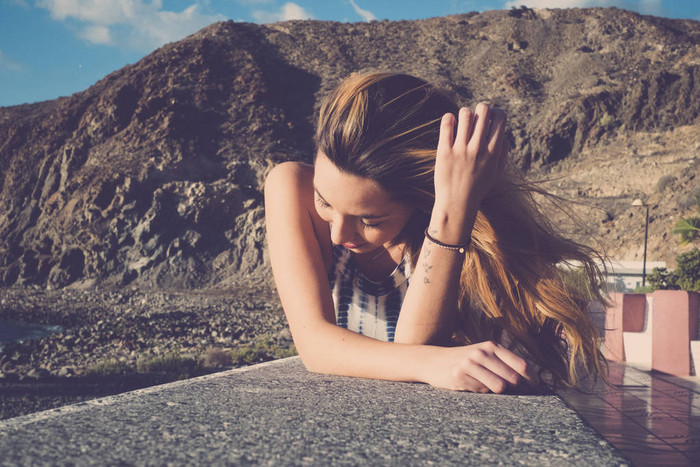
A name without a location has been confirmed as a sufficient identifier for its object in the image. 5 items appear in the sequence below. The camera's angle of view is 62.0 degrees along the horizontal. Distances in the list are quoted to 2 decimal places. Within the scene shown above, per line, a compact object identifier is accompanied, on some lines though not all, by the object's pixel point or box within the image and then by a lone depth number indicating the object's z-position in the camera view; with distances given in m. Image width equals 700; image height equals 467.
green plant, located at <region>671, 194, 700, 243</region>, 15.94
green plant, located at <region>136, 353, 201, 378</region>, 9.07
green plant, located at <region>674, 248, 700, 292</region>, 12.99
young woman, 1.58
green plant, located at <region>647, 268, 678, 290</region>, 13.95
